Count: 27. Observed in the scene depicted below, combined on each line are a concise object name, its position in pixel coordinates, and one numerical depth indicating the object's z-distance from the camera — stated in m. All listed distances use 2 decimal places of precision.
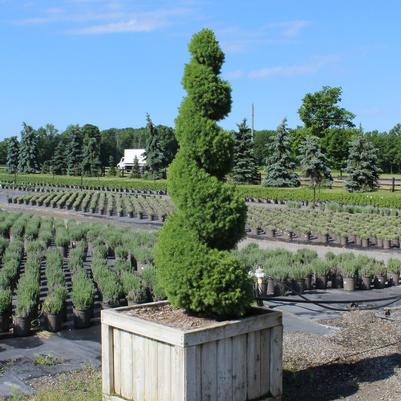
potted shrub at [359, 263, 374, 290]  12.62
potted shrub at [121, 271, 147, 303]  10.17
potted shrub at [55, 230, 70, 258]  16.69
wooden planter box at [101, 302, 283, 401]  5.17
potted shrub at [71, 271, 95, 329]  9.16
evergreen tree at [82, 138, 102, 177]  73.85
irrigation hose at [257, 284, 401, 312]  9.80
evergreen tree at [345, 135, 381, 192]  46.06
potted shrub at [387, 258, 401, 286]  13.20
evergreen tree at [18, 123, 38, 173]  84.50
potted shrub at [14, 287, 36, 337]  8.66
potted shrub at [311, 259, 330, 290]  12.74
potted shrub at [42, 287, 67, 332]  8.91
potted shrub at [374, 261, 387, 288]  12.76
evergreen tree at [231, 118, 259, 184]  54.50
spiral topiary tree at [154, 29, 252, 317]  5.62
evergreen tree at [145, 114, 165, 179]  71.88
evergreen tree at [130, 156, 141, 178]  76.43
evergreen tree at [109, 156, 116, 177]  82.81
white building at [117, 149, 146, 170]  95.19
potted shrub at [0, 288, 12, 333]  8.80
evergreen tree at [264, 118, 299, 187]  52.28
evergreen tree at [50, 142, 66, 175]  86.38
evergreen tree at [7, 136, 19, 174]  81.01
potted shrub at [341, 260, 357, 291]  12.47
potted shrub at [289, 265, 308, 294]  12.15
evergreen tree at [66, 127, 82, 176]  81.62
